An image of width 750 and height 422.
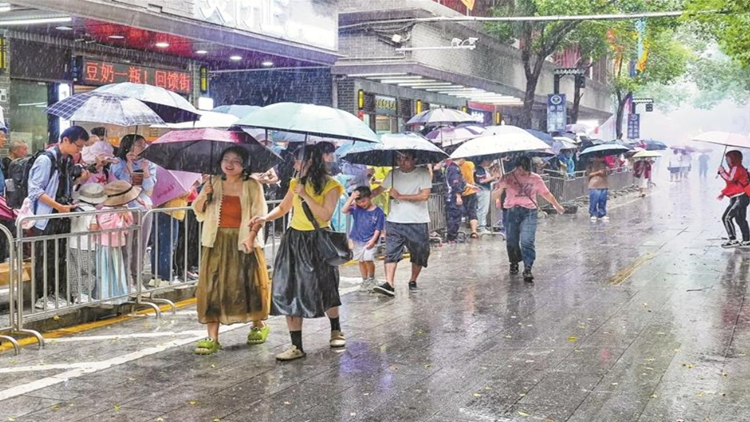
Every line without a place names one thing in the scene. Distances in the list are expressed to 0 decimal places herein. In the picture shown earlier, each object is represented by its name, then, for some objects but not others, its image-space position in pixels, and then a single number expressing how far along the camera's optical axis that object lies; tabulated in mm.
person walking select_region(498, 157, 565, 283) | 12523
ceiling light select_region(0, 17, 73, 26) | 13047
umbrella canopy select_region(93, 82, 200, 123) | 10578
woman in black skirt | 7809
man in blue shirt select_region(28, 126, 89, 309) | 9031
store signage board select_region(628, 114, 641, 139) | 52031
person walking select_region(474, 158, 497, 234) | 18641
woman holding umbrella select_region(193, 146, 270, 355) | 7973
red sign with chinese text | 15422
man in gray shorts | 11195
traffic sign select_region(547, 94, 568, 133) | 32281
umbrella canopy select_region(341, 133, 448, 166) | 11023
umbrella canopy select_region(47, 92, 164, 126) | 10164
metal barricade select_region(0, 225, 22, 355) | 7898
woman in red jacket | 16641
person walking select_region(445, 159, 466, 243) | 17312
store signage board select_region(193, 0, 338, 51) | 15477
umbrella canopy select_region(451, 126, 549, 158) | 12641
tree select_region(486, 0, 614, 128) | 26422
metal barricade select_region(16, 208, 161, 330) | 8555
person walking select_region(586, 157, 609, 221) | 22828
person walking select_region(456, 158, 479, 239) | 17859
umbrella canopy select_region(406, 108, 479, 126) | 19000
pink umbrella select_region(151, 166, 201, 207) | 11086
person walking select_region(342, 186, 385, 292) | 11242
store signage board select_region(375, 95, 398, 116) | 25141
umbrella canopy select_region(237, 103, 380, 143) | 7754
